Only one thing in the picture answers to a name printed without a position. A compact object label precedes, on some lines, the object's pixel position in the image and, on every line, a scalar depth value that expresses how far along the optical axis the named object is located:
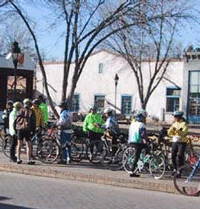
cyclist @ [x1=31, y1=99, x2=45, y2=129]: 14.09
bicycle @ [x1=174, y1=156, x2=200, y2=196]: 9.40
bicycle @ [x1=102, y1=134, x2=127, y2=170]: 12.45
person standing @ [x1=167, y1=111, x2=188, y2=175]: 10.66
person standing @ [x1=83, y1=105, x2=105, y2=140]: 13.12
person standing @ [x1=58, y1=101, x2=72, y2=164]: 12.71
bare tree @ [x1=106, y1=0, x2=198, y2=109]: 17.45
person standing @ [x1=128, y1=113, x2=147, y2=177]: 10.74
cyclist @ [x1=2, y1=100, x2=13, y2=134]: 16.08
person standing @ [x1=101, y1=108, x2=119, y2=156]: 12.90
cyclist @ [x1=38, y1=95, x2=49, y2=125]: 15.07
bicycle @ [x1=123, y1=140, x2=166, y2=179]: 10.75
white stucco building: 43.69
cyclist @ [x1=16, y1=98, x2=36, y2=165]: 12.35
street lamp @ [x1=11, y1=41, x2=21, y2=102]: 18.42
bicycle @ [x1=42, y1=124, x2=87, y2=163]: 12.76
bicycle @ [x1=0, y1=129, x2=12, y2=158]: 14.17
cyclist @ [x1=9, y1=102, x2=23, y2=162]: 12.95
